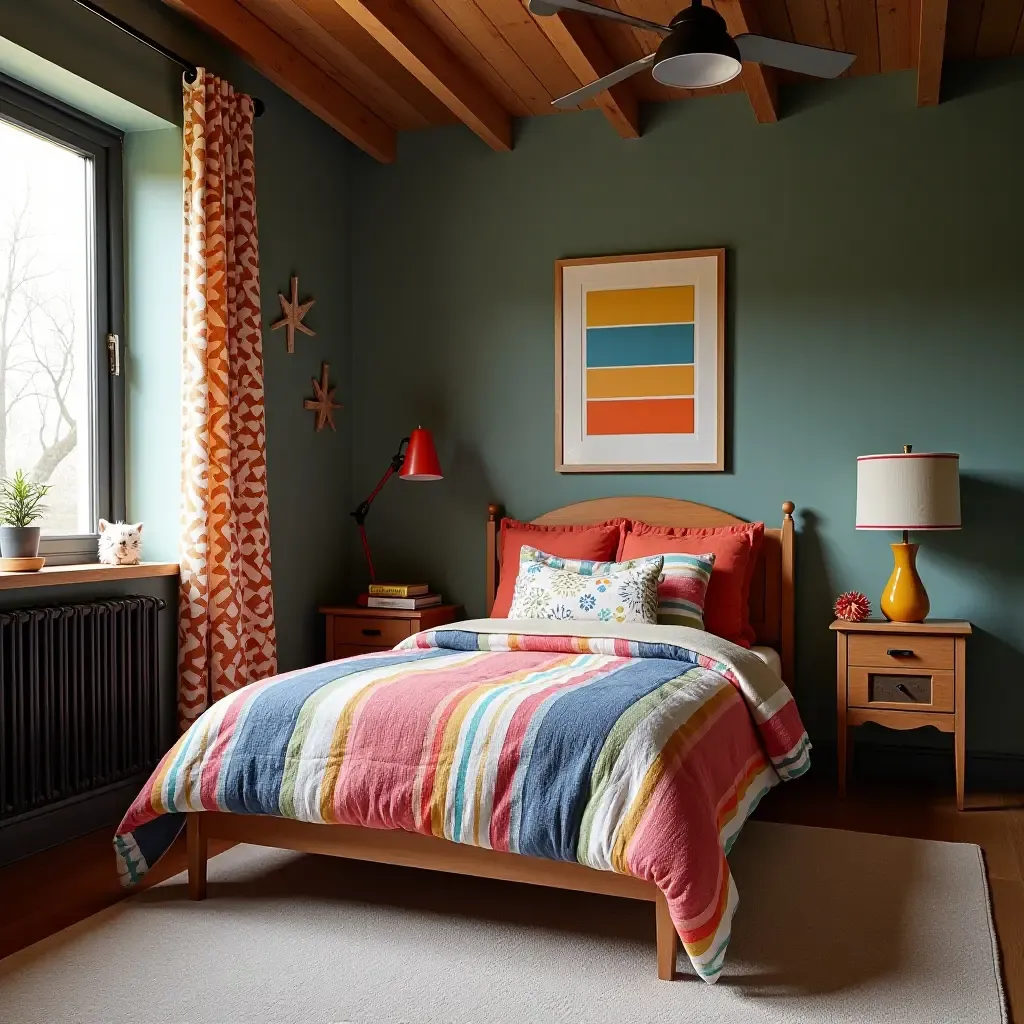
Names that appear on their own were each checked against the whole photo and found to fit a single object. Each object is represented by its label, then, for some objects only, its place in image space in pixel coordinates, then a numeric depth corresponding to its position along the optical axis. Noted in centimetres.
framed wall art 420
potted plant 299
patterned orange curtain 350
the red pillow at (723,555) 383
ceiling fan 252
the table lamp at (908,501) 361
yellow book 428
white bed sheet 367
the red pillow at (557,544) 411
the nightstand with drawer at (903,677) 355
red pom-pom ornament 375
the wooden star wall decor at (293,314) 418
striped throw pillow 363
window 331
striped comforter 219
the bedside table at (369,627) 422
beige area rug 208
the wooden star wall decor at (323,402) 442
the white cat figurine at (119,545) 342
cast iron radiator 290
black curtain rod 310
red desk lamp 430
